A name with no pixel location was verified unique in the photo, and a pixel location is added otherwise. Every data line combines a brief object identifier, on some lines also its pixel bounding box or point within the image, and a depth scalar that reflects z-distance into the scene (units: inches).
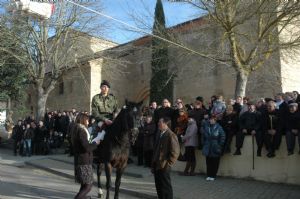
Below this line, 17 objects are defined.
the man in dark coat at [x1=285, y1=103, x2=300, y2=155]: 333.2
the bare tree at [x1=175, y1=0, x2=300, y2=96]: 453.4
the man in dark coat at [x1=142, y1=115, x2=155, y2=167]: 443.0
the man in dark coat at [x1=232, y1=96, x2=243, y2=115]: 389.0
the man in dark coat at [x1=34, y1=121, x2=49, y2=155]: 657.6
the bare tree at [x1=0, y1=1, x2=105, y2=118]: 798.4
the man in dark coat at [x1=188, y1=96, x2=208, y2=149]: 404.5
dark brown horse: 291.2
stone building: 612.2
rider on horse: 321.5
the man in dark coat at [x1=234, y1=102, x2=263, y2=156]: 359.6
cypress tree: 777.8
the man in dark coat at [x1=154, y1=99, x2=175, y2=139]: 425.6
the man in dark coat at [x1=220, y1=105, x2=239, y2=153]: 381.4
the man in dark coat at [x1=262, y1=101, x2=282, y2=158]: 346.7
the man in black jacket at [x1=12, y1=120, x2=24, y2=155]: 691.3
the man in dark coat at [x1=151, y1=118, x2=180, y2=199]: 270.9
